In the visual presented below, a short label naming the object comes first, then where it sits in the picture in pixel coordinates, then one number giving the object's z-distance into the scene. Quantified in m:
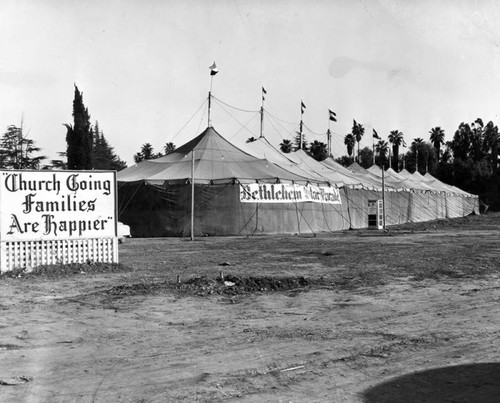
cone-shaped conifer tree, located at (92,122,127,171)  69.61
